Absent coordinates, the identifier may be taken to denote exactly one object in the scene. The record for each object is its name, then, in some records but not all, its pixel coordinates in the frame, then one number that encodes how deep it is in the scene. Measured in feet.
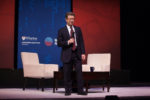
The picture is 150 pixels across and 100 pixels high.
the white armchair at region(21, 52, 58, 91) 26.22
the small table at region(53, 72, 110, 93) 23.16
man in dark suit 20.63
